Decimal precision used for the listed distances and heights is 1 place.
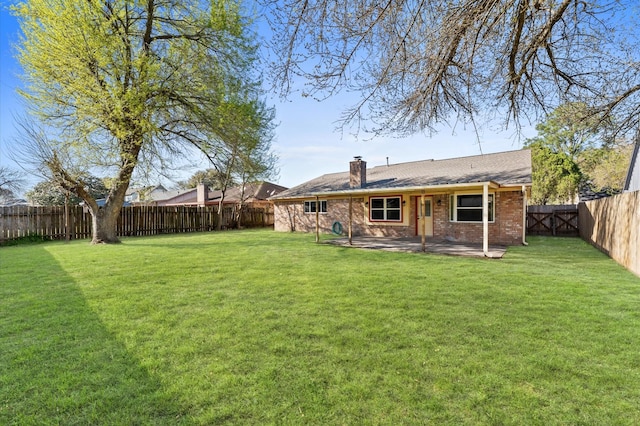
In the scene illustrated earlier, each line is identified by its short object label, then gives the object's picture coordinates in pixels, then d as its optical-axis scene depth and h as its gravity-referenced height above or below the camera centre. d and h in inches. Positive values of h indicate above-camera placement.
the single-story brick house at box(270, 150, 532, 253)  454.6 +11.6
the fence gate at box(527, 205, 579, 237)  613.0 -25.8
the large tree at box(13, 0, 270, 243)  406.6 +175.0
